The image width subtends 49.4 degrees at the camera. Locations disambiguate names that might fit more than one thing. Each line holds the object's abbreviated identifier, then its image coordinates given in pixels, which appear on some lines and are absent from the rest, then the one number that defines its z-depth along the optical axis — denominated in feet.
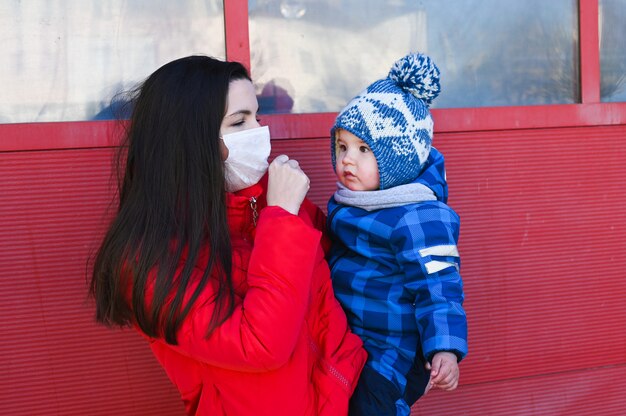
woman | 5.31
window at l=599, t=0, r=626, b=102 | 9.86
